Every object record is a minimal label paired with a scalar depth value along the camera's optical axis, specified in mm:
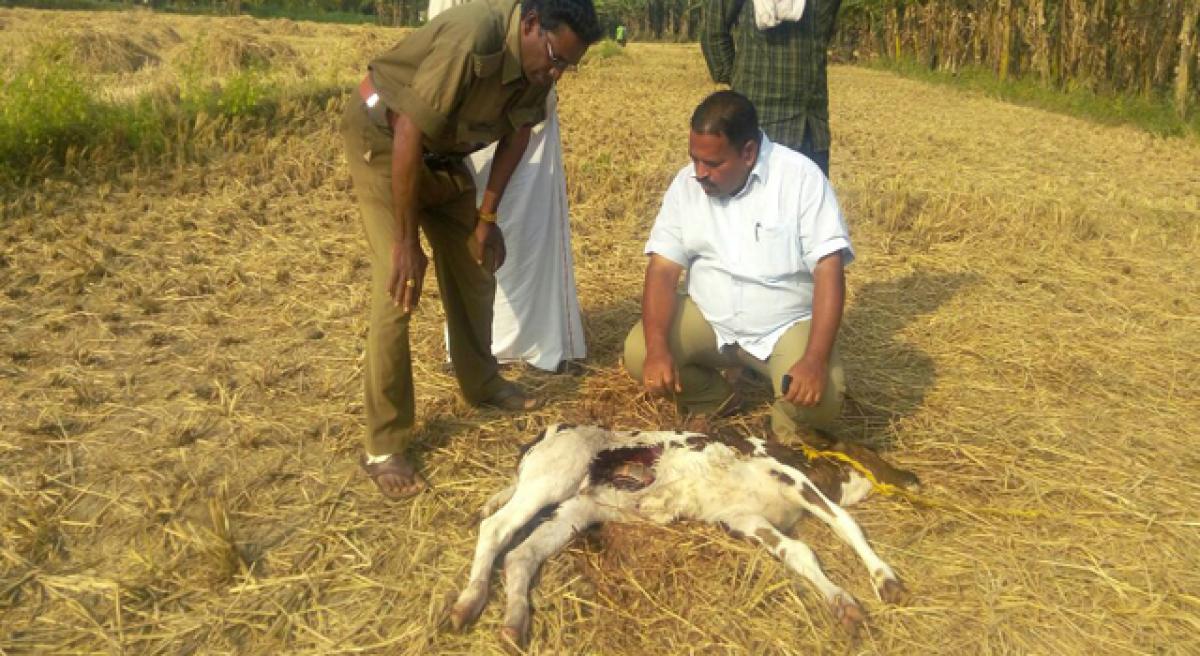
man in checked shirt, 4984
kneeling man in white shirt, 3561
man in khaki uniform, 3238
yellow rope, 3467
